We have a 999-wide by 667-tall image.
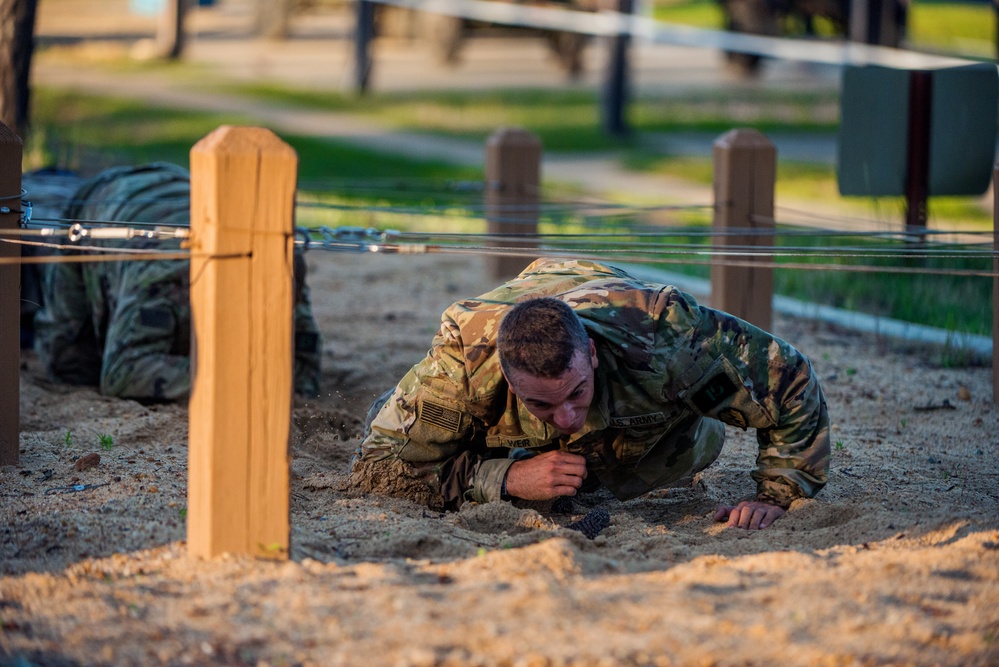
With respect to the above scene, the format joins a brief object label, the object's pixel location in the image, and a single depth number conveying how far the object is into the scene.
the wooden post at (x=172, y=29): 39.69
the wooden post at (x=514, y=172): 15.48
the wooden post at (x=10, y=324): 7.97
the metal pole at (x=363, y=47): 35.16
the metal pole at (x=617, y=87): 28.19
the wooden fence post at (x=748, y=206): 12.19
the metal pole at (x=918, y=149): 12.65
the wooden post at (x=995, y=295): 10.03
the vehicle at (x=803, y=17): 36.50
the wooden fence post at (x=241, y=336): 5.51
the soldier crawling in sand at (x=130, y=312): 9.98
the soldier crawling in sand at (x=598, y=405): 6.98
